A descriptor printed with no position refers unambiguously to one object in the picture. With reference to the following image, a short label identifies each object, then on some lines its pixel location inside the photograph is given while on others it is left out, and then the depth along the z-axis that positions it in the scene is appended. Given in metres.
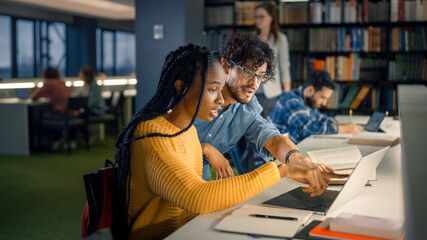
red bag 1.48
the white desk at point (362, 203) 1.34
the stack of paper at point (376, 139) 2.93
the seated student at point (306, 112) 3.36
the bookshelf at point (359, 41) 5.61
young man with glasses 2.24
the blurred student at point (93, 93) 7.52
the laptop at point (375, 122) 3.66
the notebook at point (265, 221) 1.32
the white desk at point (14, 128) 6.59
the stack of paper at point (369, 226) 1.18
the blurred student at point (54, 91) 6.80
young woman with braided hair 1.40
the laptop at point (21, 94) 7.25
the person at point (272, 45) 4.83
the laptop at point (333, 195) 1.43
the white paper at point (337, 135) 3.41
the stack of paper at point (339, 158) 2.06
